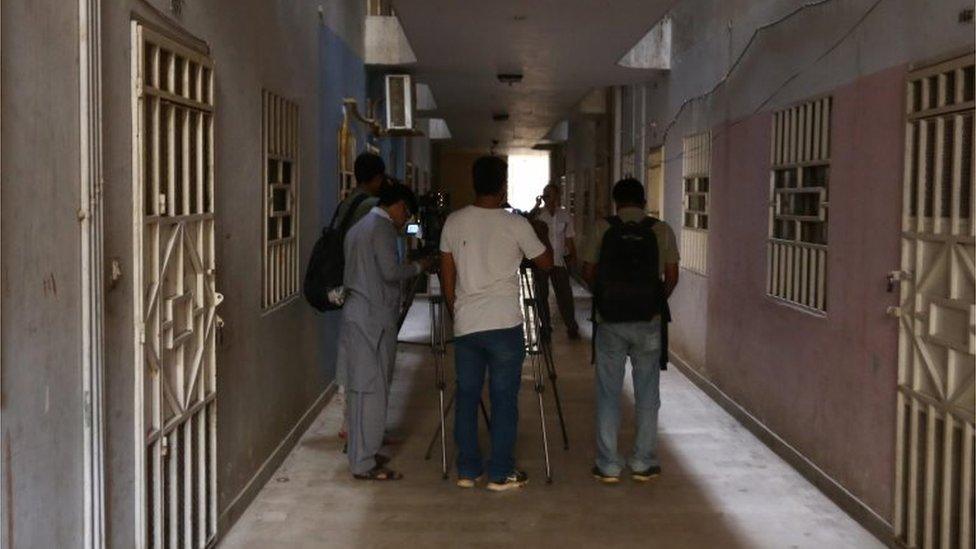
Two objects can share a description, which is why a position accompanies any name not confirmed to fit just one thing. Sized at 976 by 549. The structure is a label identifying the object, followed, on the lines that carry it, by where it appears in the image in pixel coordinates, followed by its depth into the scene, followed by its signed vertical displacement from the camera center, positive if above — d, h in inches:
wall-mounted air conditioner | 383.9 +35.6
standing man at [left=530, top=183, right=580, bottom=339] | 407.8 -15.4
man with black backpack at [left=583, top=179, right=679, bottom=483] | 201.6 -18.7
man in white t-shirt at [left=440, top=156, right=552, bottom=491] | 193.5 -15.6
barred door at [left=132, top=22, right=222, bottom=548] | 129.7 -11.6
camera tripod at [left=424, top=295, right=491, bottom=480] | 211.6 -30.8
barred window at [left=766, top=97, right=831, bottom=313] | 210.8 +0.5
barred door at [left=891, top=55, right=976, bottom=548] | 147.2 -15.1
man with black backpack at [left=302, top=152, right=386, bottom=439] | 206.2 -7.4
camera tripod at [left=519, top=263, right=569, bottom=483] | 209.5 -28.0
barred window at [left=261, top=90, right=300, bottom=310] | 210.5 +0.8
